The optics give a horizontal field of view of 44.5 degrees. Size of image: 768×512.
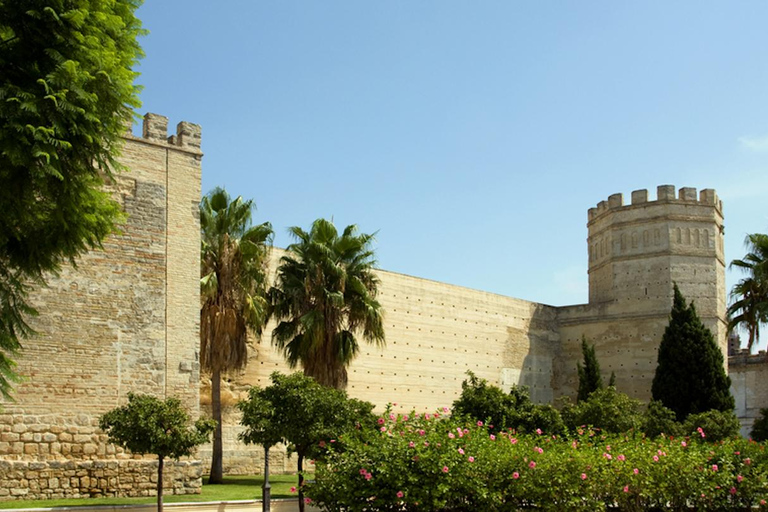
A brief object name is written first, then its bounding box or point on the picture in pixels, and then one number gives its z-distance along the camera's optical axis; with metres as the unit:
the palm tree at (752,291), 25.11
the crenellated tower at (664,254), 32.53
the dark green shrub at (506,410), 19.55
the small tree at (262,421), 15.27
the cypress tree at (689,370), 27.91
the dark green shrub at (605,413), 22.27
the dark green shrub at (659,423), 23.17
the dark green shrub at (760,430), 24.81
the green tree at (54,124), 9.39
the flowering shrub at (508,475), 10.67
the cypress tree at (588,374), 30.31
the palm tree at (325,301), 20.83
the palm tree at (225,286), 20.38
